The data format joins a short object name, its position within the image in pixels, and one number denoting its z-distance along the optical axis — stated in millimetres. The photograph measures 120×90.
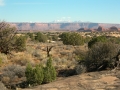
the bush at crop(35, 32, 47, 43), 64375
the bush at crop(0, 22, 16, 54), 19016
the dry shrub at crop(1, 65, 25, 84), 16094
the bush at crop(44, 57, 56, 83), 14838
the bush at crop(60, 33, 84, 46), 47847
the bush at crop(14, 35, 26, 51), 22278
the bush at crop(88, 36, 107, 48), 30384
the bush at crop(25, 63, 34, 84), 14405
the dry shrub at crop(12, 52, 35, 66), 22803
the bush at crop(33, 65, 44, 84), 14231
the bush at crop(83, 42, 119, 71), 17994
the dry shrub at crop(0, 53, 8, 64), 21050
